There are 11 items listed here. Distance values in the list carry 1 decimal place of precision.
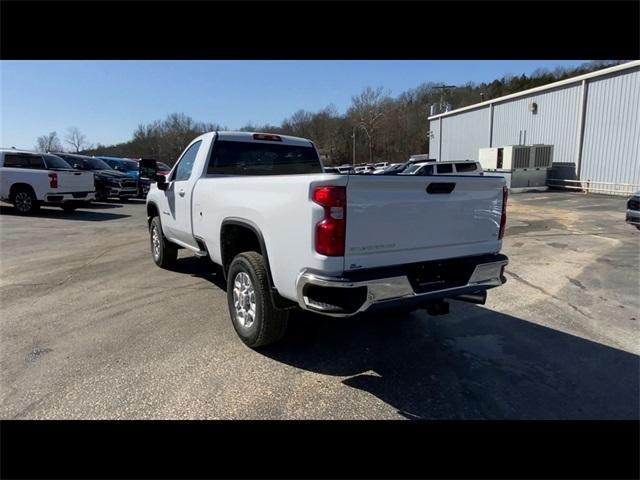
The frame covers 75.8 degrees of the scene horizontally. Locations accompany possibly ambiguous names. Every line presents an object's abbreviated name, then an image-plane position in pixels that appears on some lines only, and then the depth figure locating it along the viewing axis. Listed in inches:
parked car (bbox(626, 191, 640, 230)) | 353.8
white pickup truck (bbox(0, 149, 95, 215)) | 534.3
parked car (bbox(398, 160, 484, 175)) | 753.9
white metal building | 791.1
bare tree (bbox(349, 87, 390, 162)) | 3115.2
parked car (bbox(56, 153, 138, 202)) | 730.2
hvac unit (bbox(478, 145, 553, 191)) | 934.4
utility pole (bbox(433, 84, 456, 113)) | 2807.3
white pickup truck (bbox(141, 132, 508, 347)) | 111.9
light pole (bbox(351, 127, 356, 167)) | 2930.1
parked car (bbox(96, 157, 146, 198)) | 793.6
